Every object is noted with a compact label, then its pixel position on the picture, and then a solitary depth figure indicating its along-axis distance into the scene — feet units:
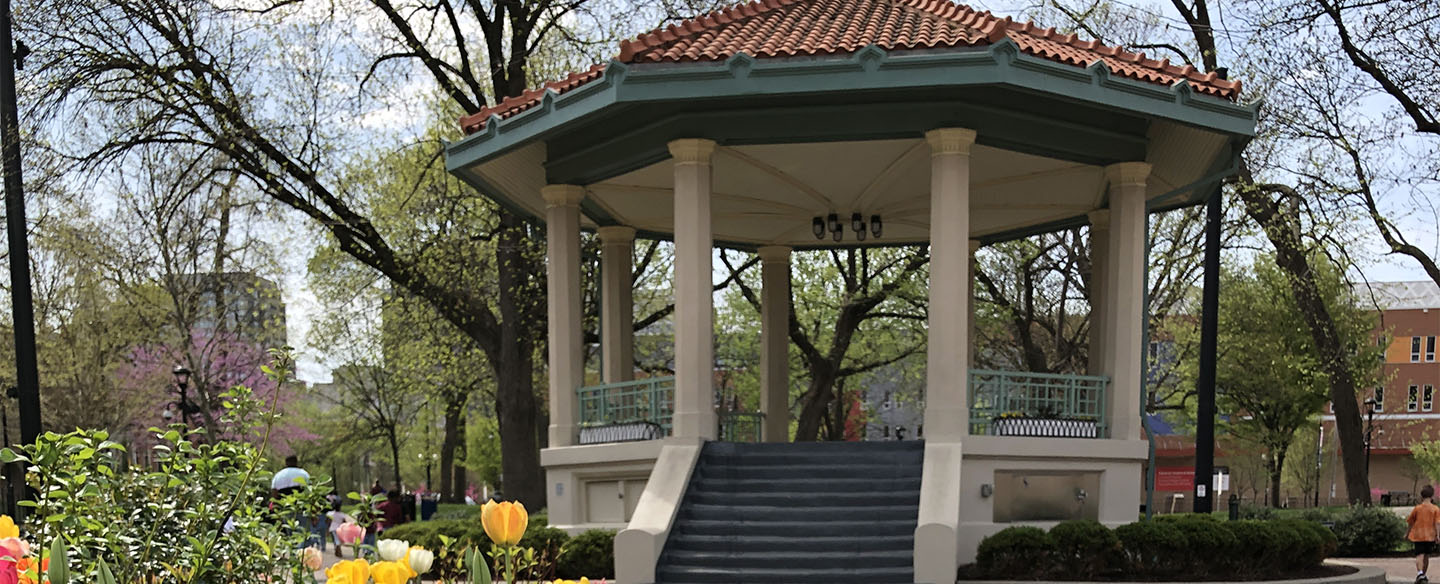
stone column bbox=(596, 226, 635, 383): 69.41
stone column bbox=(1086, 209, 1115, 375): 65.05
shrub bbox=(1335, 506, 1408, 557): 88.28
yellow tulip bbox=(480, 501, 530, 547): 10.11
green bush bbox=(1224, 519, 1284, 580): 49.24
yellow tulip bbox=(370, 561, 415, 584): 8.53
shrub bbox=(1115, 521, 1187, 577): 47.60
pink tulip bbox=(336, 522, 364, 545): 11.46
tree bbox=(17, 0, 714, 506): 69.92
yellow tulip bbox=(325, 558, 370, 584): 8.37
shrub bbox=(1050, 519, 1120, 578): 46.96
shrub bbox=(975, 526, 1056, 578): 46.98
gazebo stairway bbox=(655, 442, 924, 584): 46.75
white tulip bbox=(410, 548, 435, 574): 9.71
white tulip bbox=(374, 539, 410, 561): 9.59
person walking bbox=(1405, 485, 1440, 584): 63.16
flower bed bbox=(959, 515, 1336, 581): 47.03
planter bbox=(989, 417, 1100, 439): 53.93
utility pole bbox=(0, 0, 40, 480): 53.83
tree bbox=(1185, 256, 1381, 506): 151.33
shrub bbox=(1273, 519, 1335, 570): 51.06
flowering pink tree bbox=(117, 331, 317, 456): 135.23
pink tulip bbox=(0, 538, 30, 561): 8.65
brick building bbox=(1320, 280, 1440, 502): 253.44
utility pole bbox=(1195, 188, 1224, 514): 70.18
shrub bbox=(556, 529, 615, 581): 50.72
